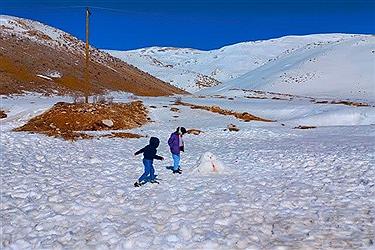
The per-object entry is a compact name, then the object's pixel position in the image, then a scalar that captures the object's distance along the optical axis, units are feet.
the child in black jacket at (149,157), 44.29
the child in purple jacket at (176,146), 51.06
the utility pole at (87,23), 108.99
